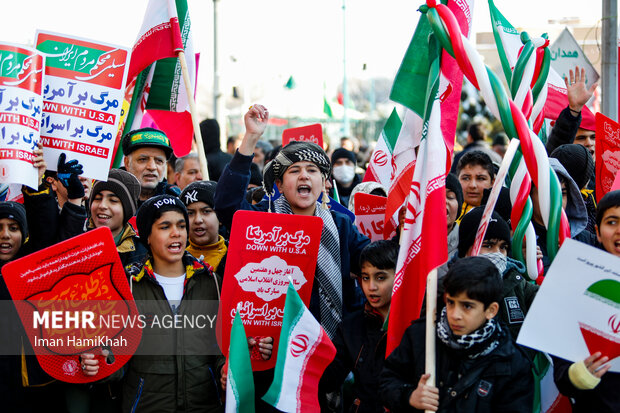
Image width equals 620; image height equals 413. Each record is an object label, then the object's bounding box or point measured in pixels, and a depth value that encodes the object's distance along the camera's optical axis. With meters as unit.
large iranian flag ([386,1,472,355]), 3.50
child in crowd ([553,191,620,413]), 2.96
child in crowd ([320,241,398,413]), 3.76
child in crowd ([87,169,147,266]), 4.66
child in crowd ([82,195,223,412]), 3.74
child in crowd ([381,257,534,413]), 3.04
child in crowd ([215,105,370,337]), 4.02
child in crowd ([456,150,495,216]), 5.38
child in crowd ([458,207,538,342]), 3.51
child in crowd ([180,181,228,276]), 4.49
